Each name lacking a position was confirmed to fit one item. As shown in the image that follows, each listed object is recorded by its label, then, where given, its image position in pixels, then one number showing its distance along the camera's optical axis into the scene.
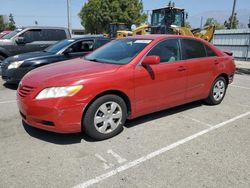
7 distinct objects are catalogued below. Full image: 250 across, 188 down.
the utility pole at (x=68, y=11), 17.86
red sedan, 3.52
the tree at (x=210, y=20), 72.31
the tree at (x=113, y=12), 44.41
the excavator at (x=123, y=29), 15.91
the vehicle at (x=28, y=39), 9.02
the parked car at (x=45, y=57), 6.82
